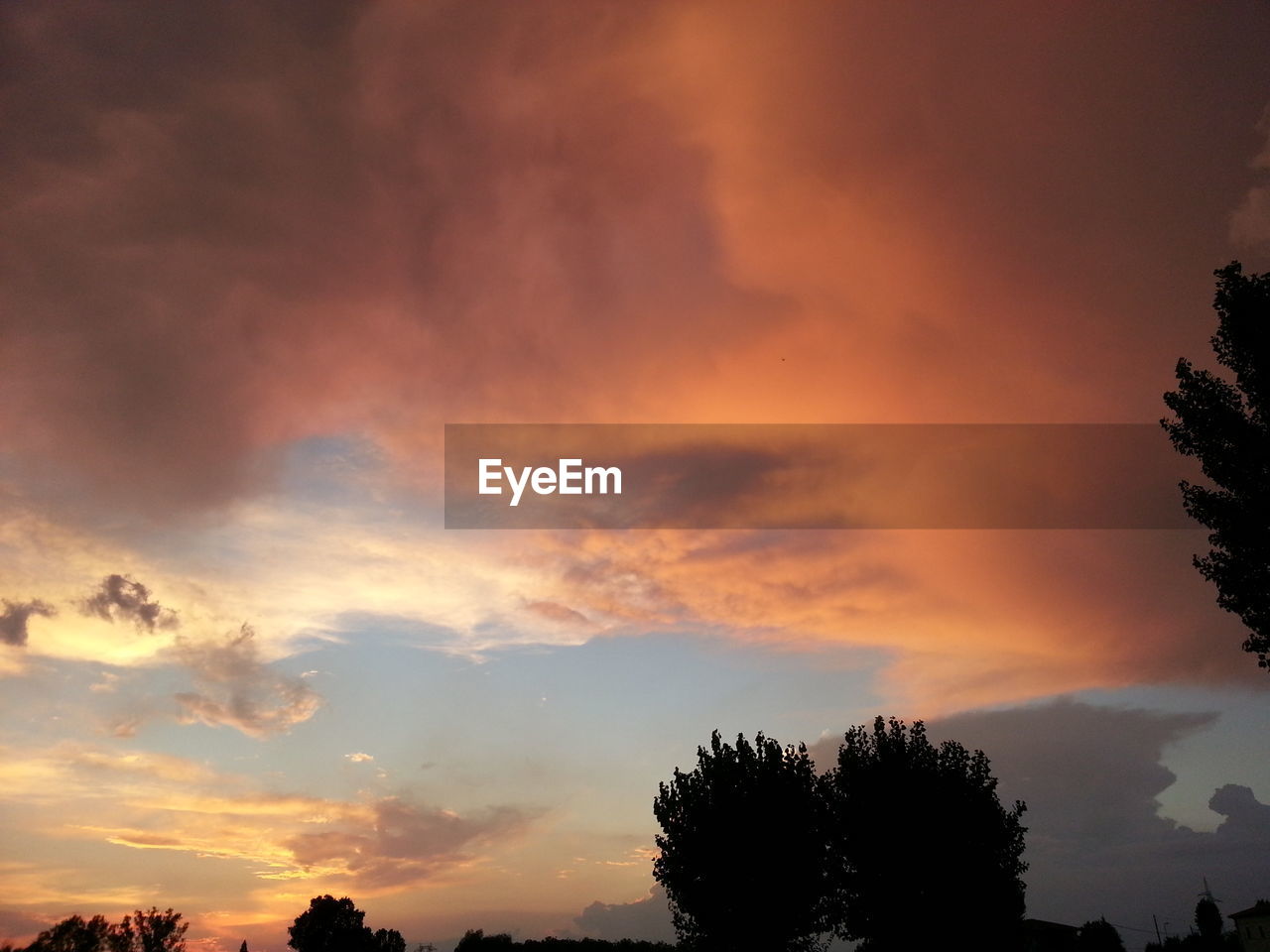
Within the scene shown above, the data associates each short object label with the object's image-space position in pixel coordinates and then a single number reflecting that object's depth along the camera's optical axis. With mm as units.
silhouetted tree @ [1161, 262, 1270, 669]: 29062
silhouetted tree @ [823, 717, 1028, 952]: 46625
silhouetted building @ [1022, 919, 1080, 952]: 91438
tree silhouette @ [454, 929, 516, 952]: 122188
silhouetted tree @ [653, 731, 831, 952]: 50062
